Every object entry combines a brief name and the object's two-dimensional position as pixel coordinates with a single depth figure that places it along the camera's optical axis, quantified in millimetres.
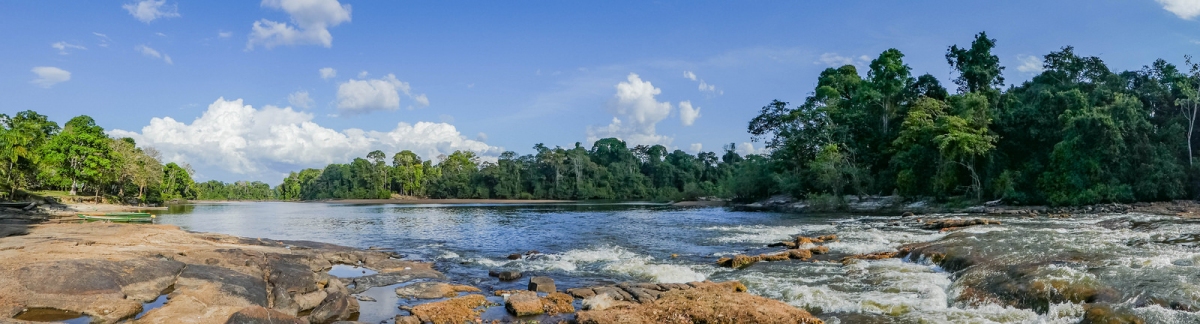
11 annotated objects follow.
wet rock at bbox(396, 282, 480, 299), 13250
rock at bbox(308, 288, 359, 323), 10641
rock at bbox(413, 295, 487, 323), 10484
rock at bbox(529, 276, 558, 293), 13081
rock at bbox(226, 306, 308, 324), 8594
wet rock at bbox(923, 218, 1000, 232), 26766
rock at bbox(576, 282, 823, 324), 9375
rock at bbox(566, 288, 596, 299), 12562
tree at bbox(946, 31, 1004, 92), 56719
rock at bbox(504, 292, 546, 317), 11199
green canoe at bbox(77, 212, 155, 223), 36806
